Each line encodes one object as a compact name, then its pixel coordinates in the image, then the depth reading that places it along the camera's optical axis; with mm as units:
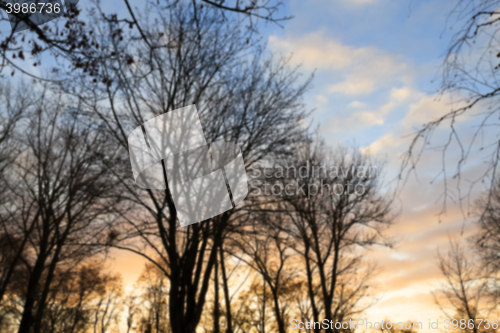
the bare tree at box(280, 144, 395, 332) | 15664
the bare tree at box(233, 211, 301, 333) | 9705
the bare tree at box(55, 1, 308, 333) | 9062
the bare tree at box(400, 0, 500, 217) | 2607
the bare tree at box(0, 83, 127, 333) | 11633
